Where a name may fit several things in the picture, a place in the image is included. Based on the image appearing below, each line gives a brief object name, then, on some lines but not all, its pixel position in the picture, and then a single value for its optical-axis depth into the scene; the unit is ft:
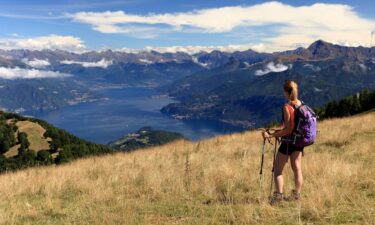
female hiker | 27.22
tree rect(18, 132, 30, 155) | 417.81
